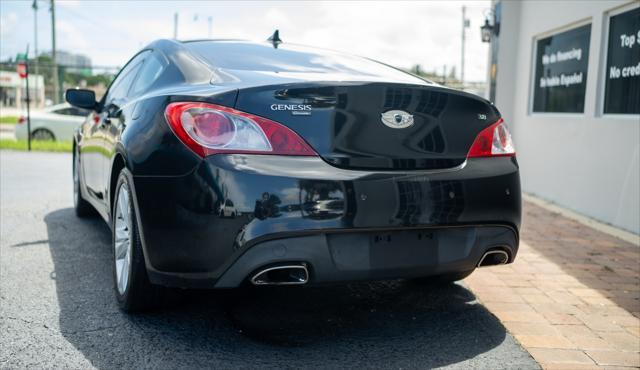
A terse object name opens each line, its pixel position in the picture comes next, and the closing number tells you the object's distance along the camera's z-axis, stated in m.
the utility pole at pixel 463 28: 40.00
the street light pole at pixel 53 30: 38.88
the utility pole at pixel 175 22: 55.25
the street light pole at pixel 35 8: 42.03
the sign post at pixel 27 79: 13.78
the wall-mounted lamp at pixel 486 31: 10.80
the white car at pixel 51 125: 16.44
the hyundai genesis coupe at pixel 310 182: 2.79
